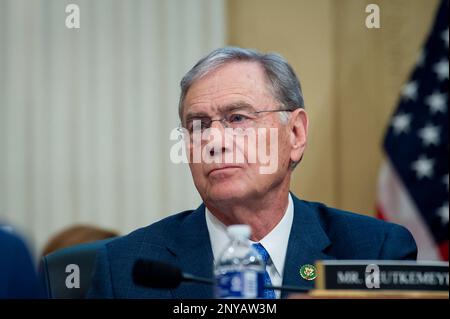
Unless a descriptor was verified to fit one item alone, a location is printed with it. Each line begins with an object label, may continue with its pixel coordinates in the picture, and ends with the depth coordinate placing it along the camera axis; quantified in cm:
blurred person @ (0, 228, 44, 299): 306
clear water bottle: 320
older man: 343
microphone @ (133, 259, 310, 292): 321
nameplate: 318
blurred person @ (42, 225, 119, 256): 381
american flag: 404
